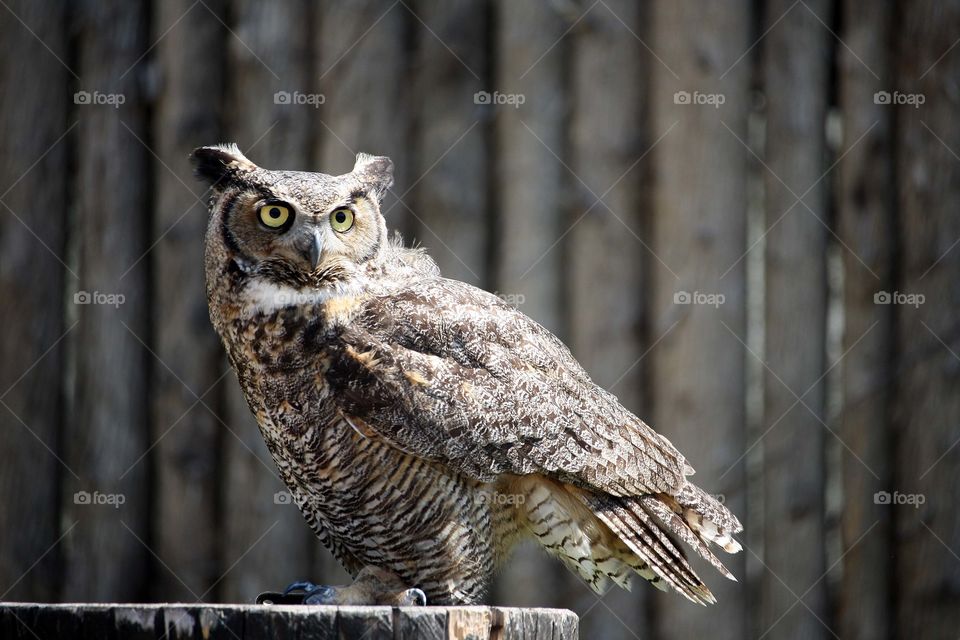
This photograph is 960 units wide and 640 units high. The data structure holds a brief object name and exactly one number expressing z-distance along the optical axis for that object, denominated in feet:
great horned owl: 20.04
